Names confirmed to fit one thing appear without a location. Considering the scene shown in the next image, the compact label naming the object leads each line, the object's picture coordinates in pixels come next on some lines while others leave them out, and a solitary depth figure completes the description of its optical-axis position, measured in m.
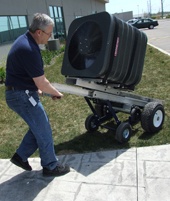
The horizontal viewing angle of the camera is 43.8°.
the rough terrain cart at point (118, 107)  2.88
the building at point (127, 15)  51.72
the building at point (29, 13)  10.43
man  2.14
